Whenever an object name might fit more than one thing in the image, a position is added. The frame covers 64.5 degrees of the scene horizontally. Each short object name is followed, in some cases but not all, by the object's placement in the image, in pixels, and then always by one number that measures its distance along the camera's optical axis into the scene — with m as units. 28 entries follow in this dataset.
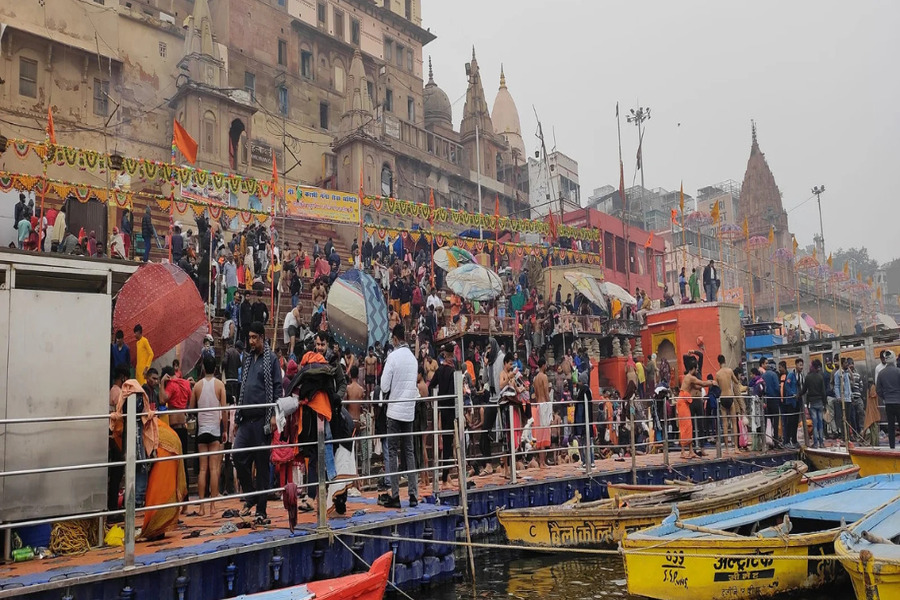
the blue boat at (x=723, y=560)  7.37
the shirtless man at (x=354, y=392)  10.59
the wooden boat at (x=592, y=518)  9.53
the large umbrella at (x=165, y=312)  10.00
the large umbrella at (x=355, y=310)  15.12
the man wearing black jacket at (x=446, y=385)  10.75
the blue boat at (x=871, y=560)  6.03
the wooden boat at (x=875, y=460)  13.72
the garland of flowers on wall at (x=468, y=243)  25.91
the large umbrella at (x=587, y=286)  26.30
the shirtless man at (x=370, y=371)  14.58
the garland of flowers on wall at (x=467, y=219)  26.36
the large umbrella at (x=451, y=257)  22.59
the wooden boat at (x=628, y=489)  11.23
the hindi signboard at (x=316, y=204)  27.66
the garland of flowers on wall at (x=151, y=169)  19.36
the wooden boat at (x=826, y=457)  14.77
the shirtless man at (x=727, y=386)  15.65
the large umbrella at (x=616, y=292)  28.39
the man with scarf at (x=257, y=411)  7.85
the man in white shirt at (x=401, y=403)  8.79
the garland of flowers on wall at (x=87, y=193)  19.19
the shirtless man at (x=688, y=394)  14.84
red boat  5.66
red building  42.50
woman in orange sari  7.00
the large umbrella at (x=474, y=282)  19.80
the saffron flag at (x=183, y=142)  20.22
